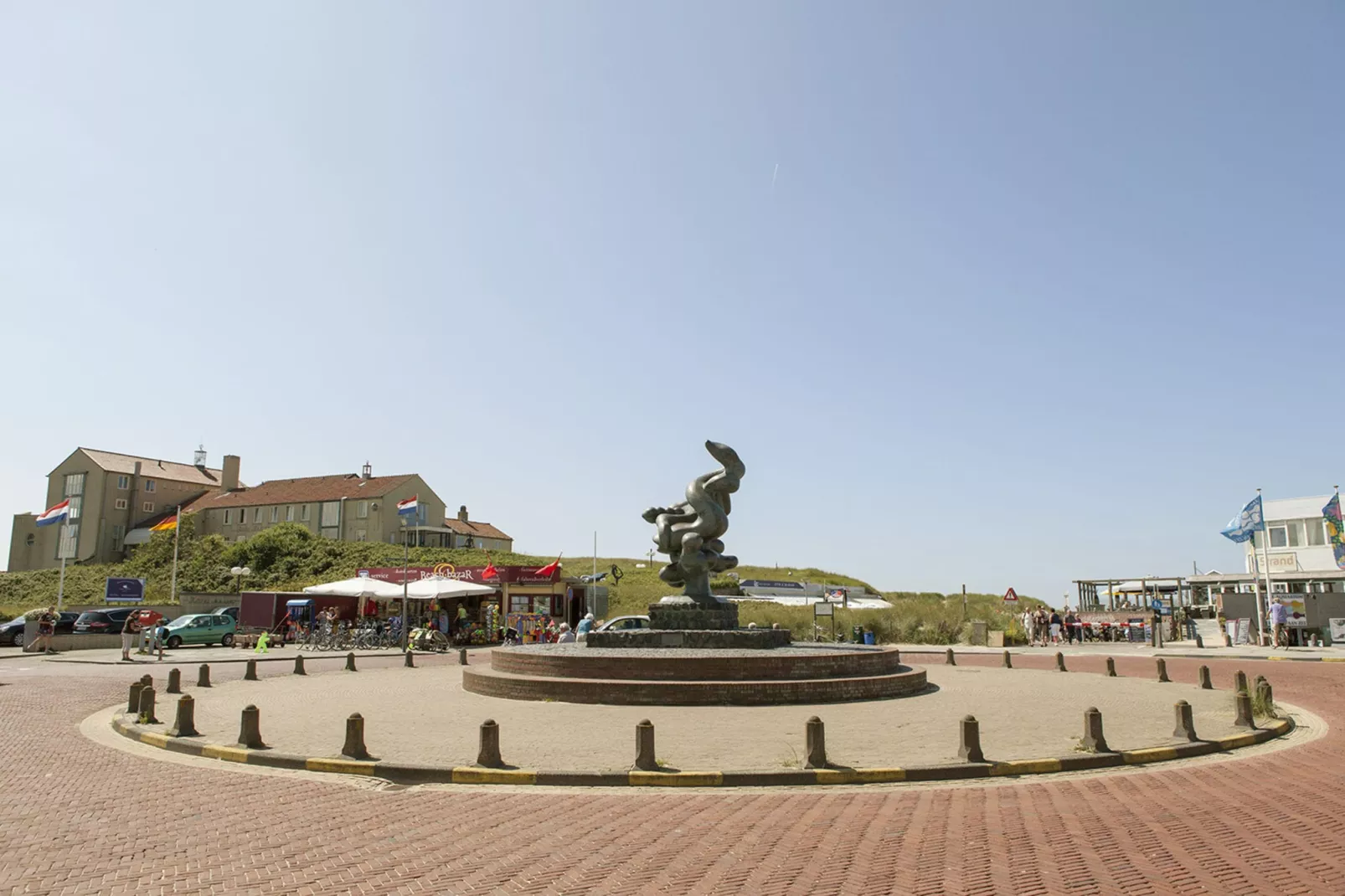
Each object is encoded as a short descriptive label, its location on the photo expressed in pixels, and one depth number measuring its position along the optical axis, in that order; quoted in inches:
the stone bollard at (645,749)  374.0
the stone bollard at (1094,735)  412.8
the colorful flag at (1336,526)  1513.3
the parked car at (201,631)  1422.2
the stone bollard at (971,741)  386.3
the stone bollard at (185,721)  467.5
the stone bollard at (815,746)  377.1
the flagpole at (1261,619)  1366.9
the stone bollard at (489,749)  378.0
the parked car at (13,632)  1406.3
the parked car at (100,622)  1401.0
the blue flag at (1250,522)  1423.5
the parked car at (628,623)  902.7
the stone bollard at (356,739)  397.7
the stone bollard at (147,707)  516.1
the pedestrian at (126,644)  1067.8
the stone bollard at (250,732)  428.8
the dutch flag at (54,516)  1750.7
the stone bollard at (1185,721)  441.1
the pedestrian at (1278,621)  1262.3
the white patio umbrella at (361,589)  1288.1
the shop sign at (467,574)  1481.3
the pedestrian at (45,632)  1209.4
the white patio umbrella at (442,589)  1279.5
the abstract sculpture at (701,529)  844.6
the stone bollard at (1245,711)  476.1
